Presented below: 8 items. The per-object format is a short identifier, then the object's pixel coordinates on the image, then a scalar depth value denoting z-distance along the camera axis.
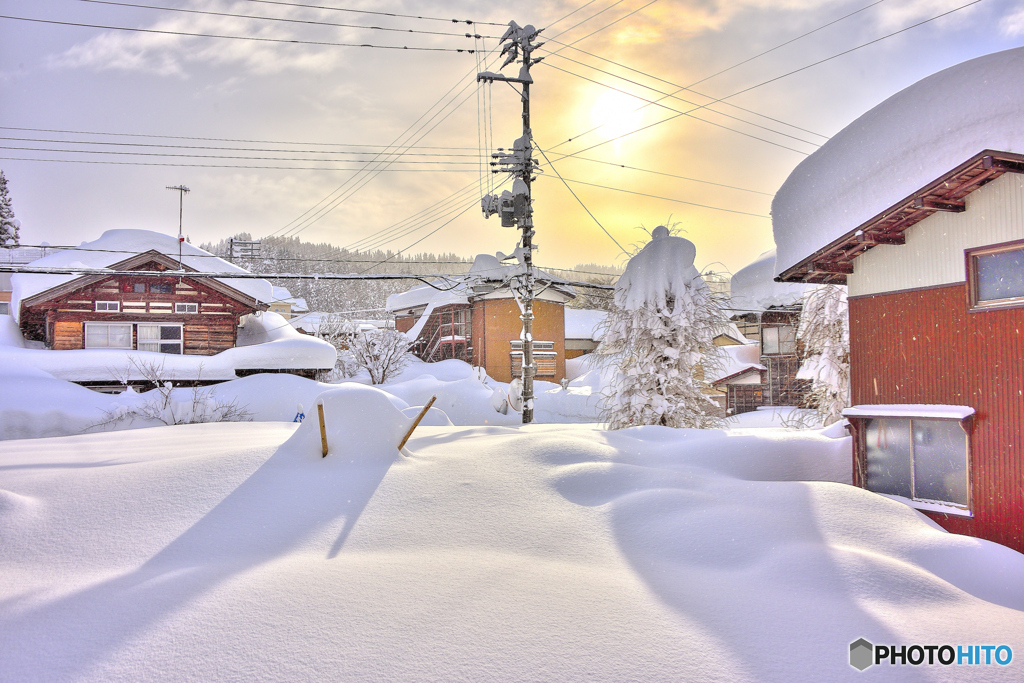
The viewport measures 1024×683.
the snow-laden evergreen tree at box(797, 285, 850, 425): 15.78
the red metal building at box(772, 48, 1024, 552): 8.03
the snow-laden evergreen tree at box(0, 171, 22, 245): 42.62
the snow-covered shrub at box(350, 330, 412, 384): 35.25
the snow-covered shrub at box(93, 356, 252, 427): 18.80
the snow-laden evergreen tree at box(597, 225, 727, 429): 16.77
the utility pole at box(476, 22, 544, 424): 19.30
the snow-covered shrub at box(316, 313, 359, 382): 38.62
